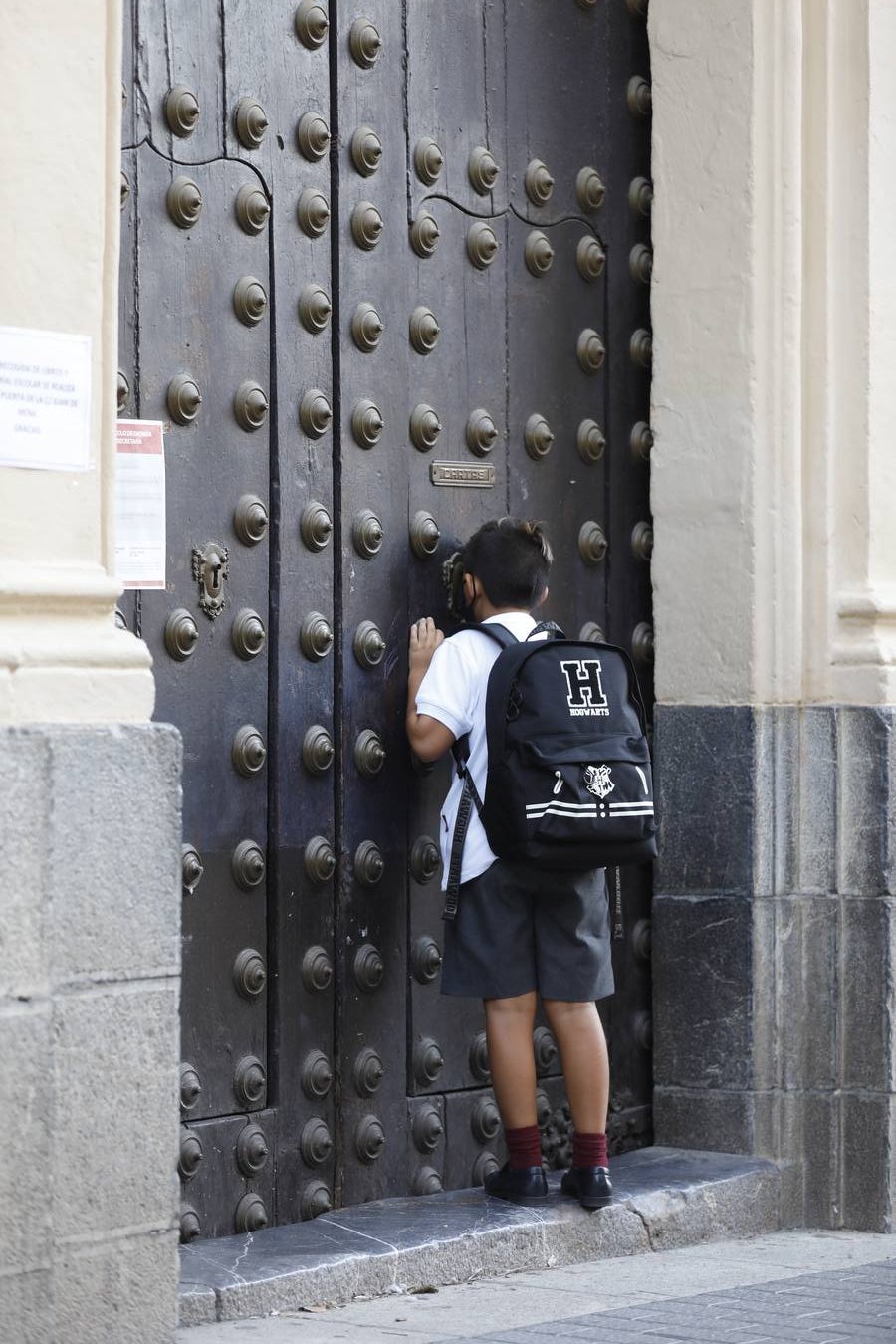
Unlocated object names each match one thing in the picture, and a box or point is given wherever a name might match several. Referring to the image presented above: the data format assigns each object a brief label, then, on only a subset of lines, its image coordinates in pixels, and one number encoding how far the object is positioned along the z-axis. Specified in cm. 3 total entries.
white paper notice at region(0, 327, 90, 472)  825
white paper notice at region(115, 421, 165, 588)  969
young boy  1052
